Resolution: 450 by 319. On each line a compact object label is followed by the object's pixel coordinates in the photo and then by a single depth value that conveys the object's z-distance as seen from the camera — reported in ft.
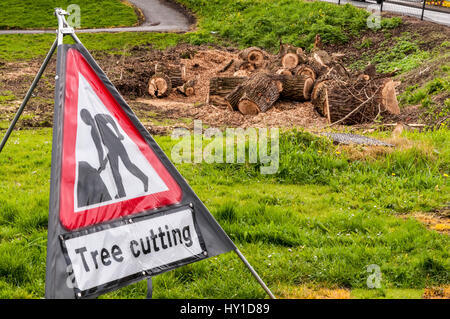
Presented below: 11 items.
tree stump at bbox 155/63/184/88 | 53.88
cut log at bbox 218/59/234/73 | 59.11
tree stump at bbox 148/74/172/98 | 51.70
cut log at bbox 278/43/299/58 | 54.80
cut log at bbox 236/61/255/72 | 57.82
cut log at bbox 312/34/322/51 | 68.95
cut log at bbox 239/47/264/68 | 60.54
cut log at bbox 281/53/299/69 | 53.93
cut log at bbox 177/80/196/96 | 52.49
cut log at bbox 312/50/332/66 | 50.93
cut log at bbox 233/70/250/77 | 53.58
